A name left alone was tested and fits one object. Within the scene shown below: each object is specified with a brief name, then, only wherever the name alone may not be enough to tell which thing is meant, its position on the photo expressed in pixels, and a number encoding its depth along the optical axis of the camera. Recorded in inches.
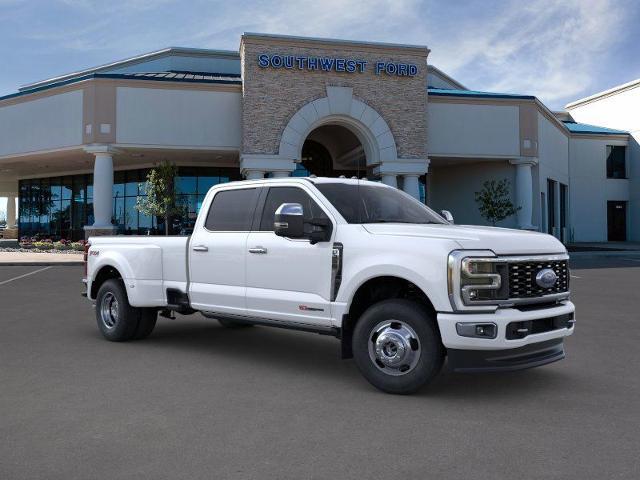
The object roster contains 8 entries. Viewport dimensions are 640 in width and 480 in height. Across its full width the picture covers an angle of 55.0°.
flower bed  1206.4
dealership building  1109.7
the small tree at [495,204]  1213.7
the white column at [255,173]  1101.1
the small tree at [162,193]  1189.5
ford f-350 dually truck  209.2
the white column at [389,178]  1156.5
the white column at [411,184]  1158.3
